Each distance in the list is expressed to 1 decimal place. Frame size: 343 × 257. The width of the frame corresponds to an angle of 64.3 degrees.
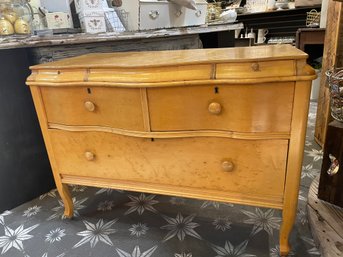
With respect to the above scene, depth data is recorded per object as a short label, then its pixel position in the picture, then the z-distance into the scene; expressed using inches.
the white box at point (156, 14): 54.6
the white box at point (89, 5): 50.6
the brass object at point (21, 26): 47.5
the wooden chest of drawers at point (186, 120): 30.2
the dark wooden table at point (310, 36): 87.5
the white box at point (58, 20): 54.8
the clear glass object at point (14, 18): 46.0
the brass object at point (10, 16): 46.7
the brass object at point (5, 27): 45.5
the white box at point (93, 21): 52.1
